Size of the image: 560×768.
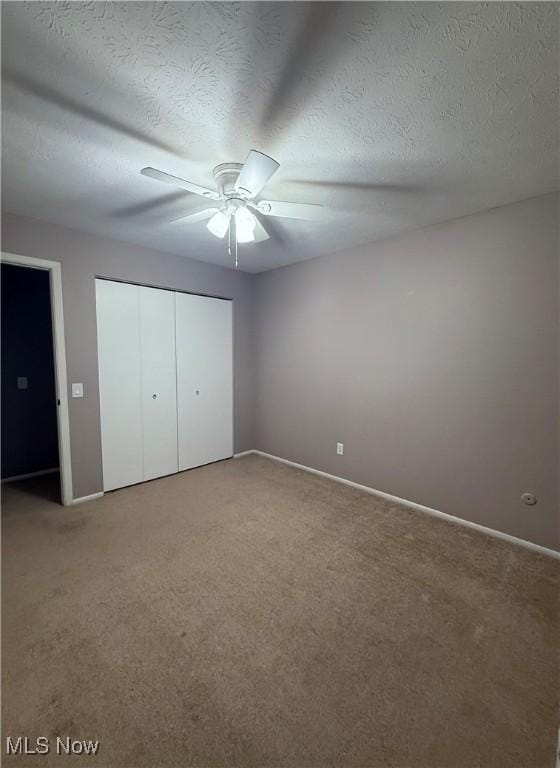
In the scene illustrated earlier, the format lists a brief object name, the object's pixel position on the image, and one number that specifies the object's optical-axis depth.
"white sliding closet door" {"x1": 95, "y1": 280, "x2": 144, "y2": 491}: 2.93
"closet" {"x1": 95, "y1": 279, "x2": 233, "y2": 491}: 2.99
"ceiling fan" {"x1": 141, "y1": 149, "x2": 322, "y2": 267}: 1.42
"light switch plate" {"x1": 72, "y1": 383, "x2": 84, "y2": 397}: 2.77
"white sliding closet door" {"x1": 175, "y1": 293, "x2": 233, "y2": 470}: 3.52
